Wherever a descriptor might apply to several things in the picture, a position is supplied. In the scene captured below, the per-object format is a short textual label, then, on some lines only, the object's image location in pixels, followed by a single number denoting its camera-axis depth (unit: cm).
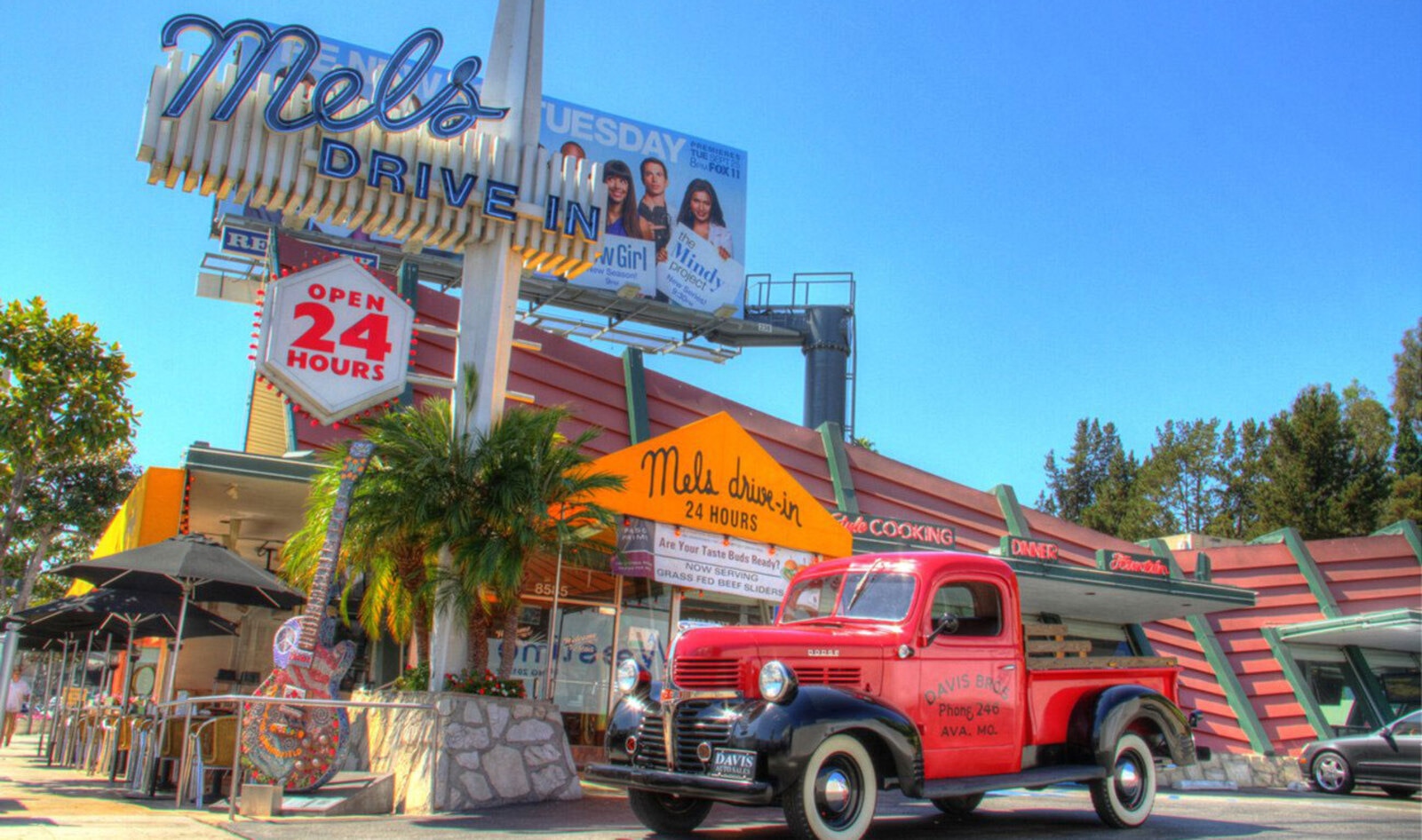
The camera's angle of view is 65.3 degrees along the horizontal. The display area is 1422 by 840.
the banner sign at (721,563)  1250
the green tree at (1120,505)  5431
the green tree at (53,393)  1755
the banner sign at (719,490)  1236
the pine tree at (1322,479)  4072
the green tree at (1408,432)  4116
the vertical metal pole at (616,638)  1370
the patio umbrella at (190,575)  1080
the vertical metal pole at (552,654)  1248
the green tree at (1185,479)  5491
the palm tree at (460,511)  1072
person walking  2044
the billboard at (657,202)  2950
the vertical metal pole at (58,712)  1645
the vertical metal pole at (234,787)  823
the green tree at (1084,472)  6222
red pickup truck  692
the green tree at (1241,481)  5097
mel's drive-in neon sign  1197
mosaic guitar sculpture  914
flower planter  958
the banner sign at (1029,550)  1727
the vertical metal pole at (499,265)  1248
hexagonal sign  1294
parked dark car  1599
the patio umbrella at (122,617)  1250
